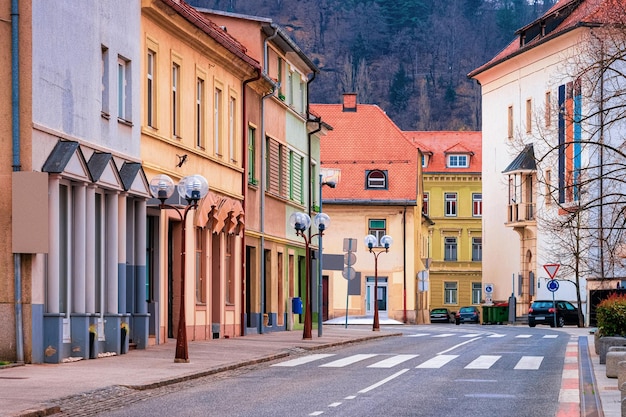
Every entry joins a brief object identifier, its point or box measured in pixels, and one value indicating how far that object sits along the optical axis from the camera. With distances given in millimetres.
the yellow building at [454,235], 108438
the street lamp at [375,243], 48250
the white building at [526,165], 74125
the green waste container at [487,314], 84188
